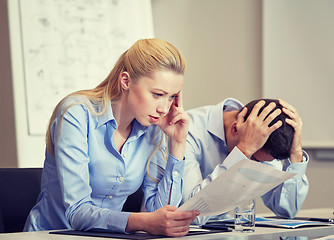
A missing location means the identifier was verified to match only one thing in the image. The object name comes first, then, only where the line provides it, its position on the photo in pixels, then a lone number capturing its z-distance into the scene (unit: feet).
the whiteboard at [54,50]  14.92
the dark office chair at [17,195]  10.52
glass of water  9.34
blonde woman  9.56
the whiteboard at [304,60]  15.84
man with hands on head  10.98
